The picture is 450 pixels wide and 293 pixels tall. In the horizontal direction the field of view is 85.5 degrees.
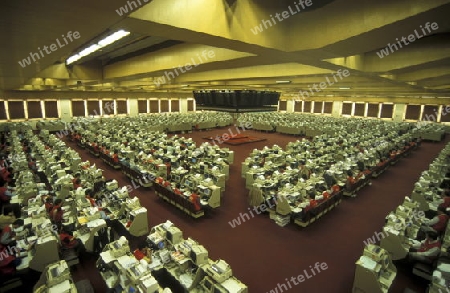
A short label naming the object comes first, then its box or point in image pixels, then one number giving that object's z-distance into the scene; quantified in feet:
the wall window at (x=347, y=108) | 123.24
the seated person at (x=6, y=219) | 24.64
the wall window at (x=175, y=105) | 128.47
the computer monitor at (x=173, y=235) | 19.54
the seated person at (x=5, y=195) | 28.73
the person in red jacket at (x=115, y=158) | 44.28
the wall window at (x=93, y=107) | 100.89
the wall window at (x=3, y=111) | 80.48
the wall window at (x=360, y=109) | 118.93
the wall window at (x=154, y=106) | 120.83
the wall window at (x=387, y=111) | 110.01
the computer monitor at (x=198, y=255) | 17.17
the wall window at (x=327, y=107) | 130.62
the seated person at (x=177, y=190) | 29.73
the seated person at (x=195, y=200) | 27.40
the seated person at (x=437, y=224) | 22.85
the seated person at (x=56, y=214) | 23.99
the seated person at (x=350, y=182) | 33.71
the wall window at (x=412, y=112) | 103.13
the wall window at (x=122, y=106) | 108.99
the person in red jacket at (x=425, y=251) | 18.93
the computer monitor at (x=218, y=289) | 14.61
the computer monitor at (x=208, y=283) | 15.59
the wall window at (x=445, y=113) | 97.91
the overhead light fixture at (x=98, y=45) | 14.79
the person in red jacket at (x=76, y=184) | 31.21
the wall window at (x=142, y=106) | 116.31
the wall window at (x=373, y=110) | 114.62
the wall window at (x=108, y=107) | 105.60
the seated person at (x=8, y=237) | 19.53
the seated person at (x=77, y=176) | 36.24
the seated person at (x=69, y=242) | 20.76
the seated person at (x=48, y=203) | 26.03
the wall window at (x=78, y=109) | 95.91
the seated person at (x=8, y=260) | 17.37
